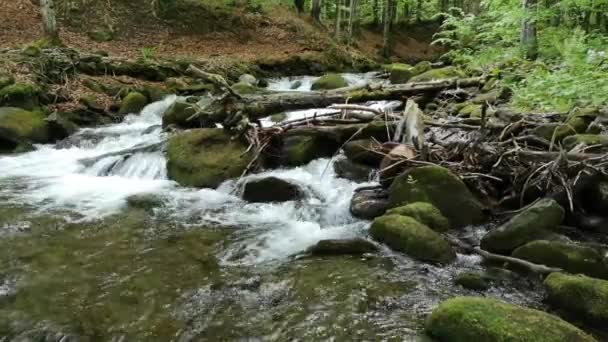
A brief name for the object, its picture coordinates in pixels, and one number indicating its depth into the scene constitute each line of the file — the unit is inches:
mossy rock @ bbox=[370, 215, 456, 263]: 240.1
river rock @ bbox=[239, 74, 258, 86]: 706.2
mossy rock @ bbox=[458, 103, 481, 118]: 379.0
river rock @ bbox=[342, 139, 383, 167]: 341.6
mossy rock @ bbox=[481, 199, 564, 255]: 241.0
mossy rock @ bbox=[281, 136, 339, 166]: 372.8
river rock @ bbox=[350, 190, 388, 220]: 297.9
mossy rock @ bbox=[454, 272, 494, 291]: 213.5
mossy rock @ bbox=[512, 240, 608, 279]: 210.8
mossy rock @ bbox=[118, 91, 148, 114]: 570.6
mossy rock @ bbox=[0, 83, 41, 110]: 499.2
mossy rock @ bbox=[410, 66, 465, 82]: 553.6
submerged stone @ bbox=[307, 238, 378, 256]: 251.0
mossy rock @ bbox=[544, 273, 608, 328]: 180.0
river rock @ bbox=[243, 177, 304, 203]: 327.3
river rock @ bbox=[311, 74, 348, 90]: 674.8
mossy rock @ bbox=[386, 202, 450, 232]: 264.7
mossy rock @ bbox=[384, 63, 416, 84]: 661.9
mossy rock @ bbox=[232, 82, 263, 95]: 599.8
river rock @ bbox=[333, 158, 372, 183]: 343.6
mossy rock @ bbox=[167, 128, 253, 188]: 360.5
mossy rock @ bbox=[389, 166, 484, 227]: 278.8
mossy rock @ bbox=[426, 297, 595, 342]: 158.1
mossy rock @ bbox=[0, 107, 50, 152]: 457.1
